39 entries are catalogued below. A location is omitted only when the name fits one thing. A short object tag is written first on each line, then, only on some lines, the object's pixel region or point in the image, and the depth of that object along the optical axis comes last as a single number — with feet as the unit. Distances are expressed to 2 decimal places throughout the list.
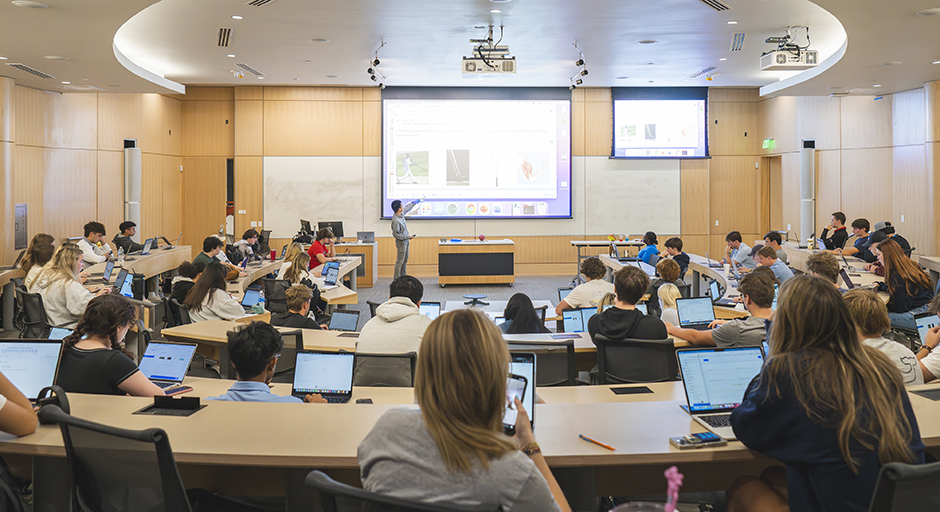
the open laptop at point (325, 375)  10.34
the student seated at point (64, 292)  19.34
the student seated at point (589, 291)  19.57
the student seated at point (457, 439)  4.90
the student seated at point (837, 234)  33.94
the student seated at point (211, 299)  18.51
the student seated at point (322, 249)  31.11
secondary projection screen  45.91
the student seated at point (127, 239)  32.58
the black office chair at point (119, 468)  6.29
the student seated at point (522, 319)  15.76
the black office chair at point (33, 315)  19.58
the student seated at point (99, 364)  9.89
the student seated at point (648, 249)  32.32
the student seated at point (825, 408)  6.22
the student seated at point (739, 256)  27.66
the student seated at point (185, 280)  20.72
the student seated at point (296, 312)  16.57
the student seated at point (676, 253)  28.91
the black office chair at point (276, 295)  22.99
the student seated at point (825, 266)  17.89
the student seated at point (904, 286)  19.45
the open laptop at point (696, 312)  17.13
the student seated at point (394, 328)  12.48
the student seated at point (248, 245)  31.81
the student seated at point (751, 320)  12.85
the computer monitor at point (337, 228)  39.91
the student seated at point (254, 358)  9.18
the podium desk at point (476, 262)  40.65
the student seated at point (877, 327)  10.02
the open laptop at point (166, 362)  11.32
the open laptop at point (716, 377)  8.74
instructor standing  38.09
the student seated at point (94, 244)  30.01
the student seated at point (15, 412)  7.28
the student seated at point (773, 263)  22.34
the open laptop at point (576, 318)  17.39
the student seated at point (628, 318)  13.35
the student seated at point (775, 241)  28.37
